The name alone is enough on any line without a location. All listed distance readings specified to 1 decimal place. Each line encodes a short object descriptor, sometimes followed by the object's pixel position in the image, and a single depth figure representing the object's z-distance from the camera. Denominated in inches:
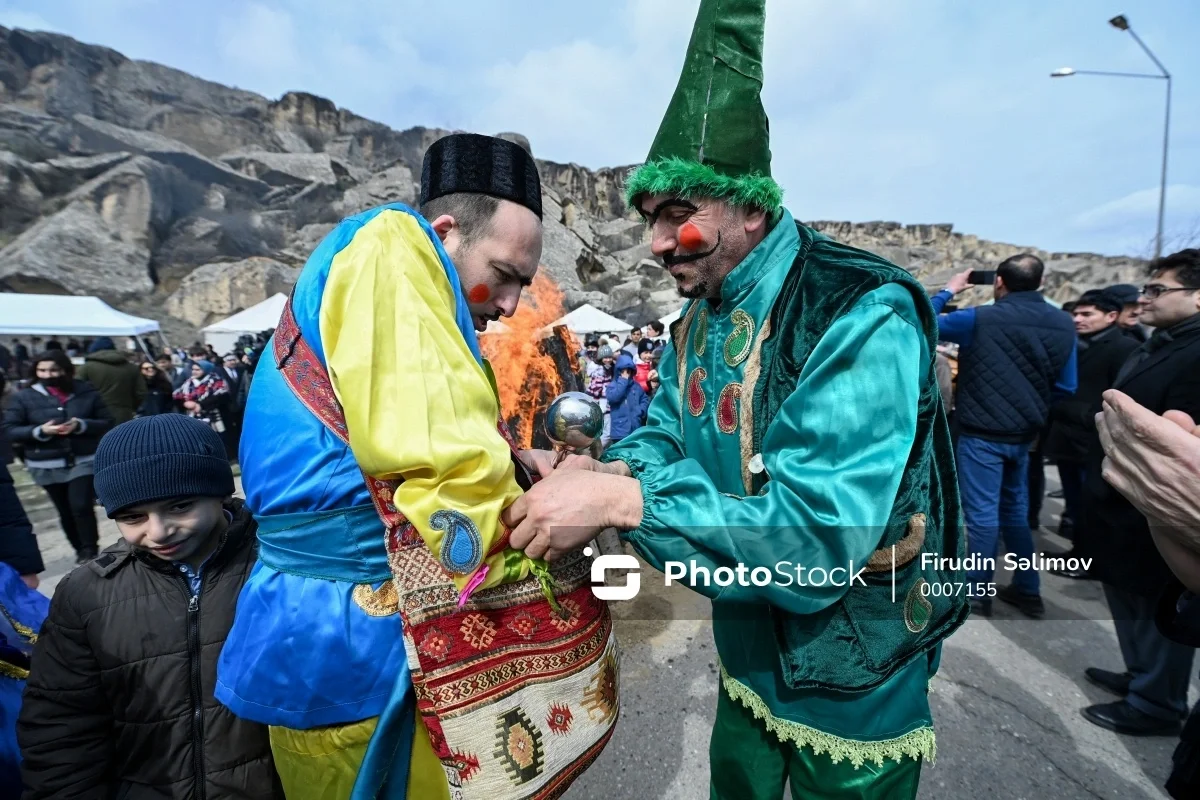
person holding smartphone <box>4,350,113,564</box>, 200.2
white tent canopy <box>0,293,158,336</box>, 569.0
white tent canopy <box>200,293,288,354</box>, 601.6
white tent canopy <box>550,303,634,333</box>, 680.4
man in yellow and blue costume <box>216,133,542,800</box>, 41.1
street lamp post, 434.9
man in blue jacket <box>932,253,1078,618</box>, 156.1
